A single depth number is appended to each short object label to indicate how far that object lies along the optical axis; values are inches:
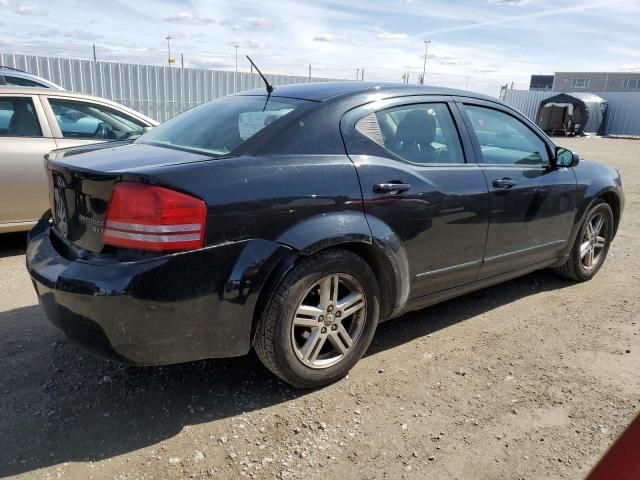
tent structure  1133.1
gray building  1792.6
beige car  197.0
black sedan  93.7
